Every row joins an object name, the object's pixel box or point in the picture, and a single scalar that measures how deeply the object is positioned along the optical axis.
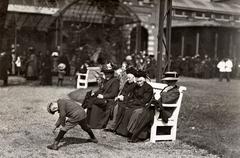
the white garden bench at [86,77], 32.07
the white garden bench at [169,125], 14.46
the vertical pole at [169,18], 19.94
